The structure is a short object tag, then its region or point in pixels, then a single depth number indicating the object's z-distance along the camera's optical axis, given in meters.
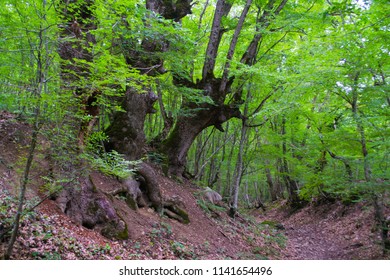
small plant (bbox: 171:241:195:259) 6.21
